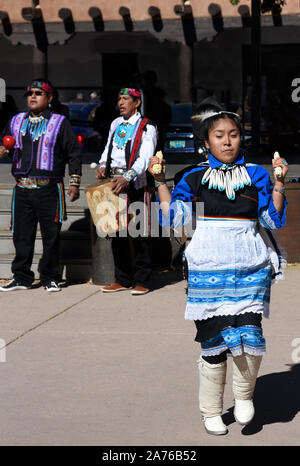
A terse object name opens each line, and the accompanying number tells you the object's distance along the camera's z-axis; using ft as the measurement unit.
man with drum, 28.04
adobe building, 89.20
